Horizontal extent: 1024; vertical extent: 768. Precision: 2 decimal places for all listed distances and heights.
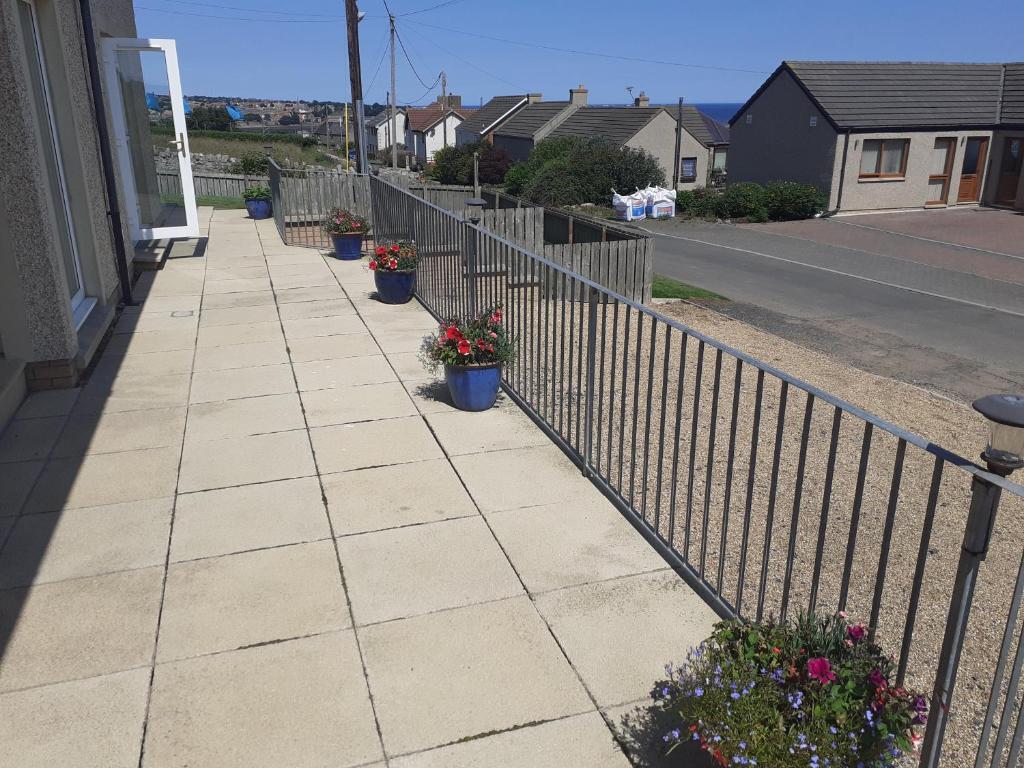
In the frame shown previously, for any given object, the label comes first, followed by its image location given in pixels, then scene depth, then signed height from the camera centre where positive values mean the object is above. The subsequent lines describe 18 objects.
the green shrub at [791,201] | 27.56 -2.42
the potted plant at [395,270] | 10.08 -1.67
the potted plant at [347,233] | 13.20 -1.62
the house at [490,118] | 58.78 +0.46
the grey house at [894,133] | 28.53 -0.30
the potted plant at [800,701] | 2.59 -1.78
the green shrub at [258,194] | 18.28 -1.44
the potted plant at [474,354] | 6.52 -1.71
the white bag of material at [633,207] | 28.84 -2.72
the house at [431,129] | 82.12 -0.41
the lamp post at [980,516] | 2.44 -1.11
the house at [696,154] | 48.64 -1.65
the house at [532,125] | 49.88 -0.03
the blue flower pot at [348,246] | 13.21 -1.85
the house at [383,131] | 98.06 -0.73
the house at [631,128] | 43.62 -0.18
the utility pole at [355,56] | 17.59 +1.41
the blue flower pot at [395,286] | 10.15 -1.88
